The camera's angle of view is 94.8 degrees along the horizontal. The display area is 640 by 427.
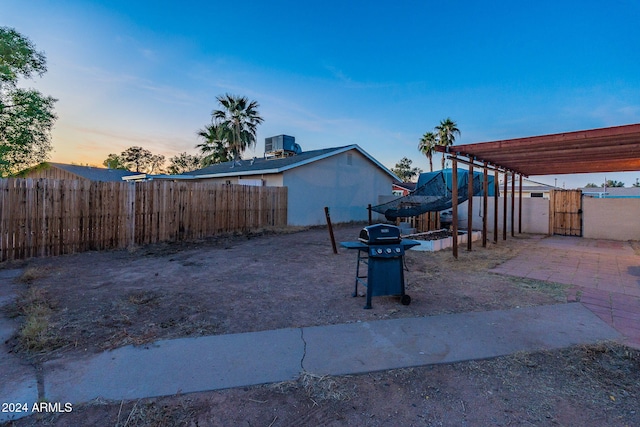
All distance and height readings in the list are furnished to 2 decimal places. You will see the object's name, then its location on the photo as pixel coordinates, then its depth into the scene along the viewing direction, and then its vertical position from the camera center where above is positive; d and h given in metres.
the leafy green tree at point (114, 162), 39.81 +6.05
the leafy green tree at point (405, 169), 55.13 +7.90
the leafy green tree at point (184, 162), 41.47 +6.41
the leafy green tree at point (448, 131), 26.45 +7.25
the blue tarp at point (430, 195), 8.70 +0.55
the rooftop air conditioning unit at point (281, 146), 17.41 +3.79
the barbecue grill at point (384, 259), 3.75 -0.63
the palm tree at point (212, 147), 23.08 +4.86
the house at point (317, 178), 13.48 +1.61
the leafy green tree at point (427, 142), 27.72 +6.51
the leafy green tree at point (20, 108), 11.21 +3.99
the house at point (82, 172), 24.17 +2.91
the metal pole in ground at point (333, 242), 7.54 -0.85
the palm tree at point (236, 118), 19.75 +6.17
